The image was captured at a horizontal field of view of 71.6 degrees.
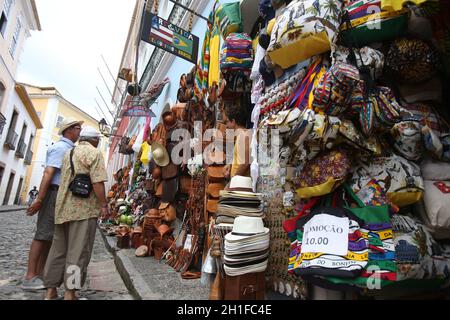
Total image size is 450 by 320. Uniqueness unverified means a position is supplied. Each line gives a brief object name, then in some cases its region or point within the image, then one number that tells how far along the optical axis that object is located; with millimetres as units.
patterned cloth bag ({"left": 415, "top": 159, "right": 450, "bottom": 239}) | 1721
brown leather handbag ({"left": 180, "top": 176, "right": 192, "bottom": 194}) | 4418
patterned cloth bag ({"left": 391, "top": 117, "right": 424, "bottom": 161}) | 1812
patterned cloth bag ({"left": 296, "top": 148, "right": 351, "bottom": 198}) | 1672
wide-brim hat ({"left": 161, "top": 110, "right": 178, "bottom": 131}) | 4887
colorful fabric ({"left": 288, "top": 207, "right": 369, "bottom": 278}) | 1456
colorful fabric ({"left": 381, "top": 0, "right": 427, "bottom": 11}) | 1683
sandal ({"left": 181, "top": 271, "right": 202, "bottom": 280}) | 3068
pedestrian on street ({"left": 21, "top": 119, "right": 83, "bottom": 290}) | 2934
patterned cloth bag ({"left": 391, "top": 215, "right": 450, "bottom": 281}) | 1562
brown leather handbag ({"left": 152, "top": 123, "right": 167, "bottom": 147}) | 4806
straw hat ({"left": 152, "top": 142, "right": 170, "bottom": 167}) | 4574
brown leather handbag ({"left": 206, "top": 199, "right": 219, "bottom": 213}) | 3148
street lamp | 14588
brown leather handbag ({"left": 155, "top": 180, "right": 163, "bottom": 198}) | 4636
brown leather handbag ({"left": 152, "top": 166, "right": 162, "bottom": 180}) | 4695
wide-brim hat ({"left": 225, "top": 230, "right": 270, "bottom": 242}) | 2020
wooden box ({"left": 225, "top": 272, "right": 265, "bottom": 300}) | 2010
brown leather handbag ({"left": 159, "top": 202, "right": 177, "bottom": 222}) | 4344
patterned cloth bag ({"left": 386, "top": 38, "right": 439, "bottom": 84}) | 1914
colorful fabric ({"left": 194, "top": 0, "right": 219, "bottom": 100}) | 4008
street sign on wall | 4086
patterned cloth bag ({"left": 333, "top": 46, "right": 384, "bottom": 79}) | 1894
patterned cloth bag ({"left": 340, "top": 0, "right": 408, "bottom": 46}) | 1913
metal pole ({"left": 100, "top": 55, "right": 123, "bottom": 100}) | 16602
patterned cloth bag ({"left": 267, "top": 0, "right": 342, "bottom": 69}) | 1892
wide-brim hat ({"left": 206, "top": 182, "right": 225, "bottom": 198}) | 3156
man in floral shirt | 2490
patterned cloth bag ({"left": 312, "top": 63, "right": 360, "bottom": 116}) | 1665
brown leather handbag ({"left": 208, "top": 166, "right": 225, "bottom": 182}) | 3188
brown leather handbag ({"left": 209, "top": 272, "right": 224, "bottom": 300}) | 2182
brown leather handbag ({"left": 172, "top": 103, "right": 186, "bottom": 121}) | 4759
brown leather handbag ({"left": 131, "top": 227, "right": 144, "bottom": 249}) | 4727
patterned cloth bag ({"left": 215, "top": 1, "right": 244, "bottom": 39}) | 3301
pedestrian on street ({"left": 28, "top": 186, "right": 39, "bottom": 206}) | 23094
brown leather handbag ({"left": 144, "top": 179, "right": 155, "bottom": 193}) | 5250
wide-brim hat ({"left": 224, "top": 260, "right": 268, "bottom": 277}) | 1993
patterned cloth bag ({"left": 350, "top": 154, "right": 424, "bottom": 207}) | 1719
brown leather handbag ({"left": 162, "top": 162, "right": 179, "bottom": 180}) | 4493
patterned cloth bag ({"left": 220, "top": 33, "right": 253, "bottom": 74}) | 2996
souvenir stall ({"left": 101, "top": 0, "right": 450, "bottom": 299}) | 1576
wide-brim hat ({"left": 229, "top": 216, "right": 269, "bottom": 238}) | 2082
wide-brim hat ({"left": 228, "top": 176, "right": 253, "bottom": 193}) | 2441
